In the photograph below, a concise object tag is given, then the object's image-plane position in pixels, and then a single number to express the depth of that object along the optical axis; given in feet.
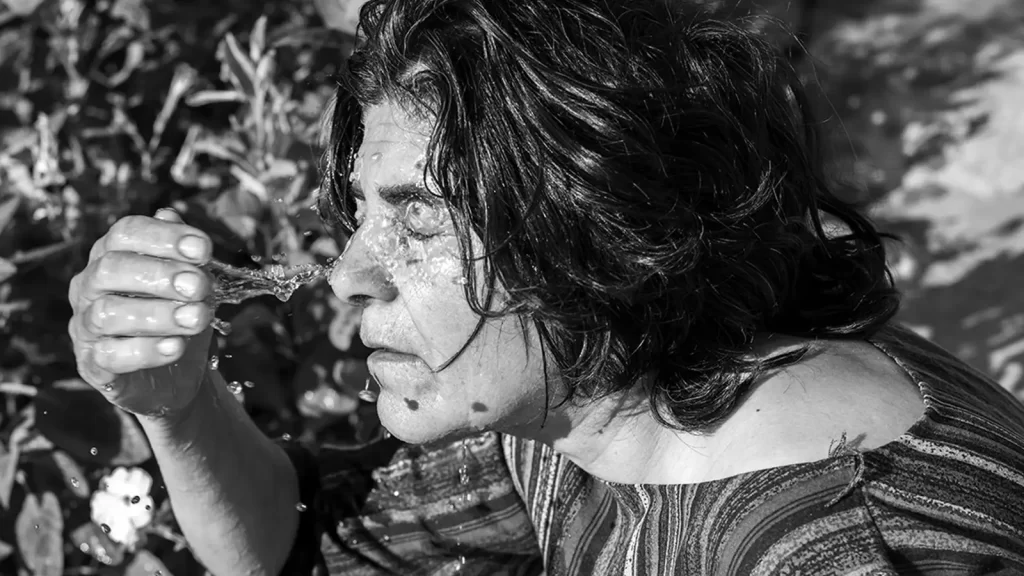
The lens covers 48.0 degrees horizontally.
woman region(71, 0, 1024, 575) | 5.28
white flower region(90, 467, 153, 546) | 7.77
